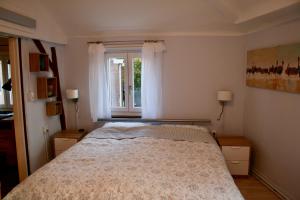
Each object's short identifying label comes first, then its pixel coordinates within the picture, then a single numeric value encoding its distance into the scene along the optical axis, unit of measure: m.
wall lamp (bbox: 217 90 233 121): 3.49
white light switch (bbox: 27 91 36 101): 3.12
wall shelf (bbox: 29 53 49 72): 3.10
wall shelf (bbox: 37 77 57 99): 3.26
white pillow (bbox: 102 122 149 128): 3.47
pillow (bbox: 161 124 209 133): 3.41
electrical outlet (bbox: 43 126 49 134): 3.51
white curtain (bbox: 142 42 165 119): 3.63
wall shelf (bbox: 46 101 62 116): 3.53
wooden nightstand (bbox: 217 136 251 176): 3.22
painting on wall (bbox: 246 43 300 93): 2.51
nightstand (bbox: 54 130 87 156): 3.53
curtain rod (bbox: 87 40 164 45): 3.71
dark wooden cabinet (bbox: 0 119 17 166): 3.55
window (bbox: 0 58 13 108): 4.16
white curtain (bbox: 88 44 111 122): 3.75
